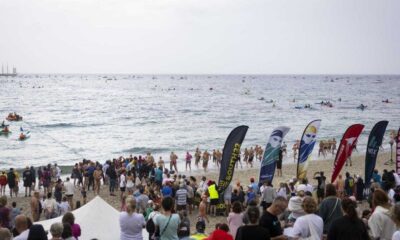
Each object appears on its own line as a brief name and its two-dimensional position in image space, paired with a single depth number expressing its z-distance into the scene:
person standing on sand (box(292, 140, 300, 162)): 27.77
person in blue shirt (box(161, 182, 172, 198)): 12.74
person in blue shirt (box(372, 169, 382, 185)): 15.05
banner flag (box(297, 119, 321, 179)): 14.86
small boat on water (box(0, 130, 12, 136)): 38.94
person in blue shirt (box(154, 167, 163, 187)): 16.80
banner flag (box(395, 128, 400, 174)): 15.01
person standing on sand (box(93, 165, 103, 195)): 17.34
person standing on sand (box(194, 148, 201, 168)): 25.28
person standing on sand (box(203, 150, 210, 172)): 24.02
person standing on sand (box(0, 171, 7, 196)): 17.39
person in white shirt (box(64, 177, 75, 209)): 14.95
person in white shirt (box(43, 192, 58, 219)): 11.74
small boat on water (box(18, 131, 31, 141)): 36.59
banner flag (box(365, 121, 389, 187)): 14.75
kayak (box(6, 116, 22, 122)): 49.43
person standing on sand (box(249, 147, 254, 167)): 25.55
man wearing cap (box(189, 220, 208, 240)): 8.10
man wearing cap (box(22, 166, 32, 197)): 17.36
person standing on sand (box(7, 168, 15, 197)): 17.17
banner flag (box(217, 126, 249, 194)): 13.53
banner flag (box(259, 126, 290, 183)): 14.34
